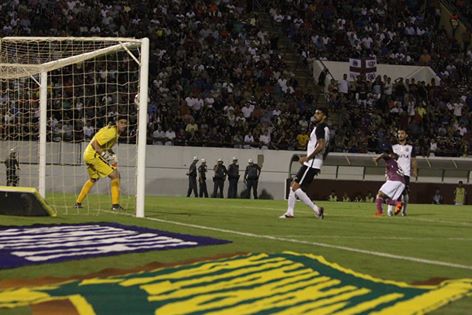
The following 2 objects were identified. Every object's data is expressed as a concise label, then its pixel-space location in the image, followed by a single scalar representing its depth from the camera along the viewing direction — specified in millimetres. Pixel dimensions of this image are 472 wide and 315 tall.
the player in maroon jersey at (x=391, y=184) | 21578
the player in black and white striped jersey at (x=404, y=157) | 22266
